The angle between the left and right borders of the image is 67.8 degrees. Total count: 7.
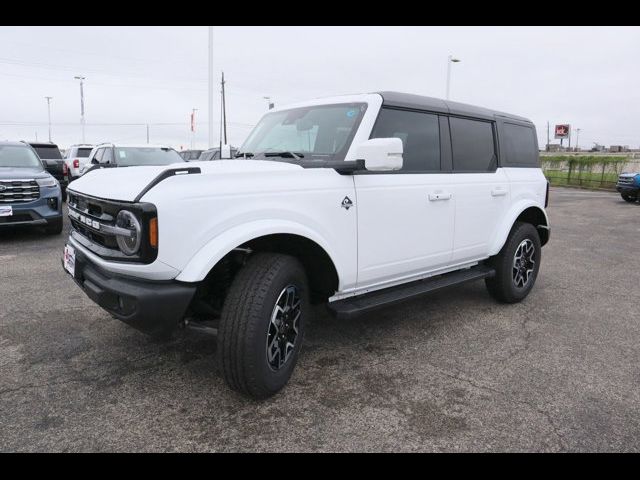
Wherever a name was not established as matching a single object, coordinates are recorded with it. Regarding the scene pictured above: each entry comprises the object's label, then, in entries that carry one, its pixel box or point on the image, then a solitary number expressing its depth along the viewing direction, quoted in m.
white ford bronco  2.44
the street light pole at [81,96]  50.97
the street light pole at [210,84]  20.38
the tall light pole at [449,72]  22.61
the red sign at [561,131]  63.25
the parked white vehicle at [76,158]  14.71
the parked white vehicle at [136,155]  10.11
